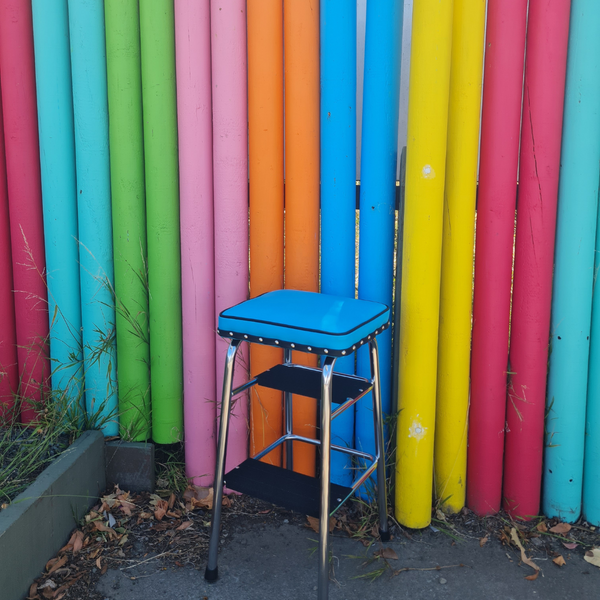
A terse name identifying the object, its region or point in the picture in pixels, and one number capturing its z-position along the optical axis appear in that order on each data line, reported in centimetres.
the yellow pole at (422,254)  241
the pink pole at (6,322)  297
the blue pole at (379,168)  253
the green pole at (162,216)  271
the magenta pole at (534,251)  246
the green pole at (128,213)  274
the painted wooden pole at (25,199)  283
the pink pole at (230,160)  263
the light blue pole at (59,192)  279
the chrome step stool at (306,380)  208
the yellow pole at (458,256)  249
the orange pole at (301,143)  259
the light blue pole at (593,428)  264
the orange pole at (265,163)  262
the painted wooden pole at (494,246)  248
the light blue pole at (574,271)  246
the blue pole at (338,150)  255
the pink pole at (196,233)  269
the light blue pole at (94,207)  277
